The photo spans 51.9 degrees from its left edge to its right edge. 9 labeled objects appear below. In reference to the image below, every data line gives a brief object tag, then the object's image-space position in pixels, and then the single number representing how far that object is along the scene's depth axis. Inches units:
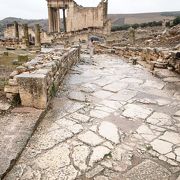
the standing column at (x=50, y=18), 1007.2
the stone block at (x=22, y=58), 286.6
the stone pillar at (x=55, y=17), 1032.1
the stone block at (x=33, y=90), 115.5
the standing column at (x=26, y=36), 622.0
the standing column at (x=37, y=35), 652.0
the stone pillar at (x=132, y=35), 665.4
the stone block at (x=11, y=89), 119.6
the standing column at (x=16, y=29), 962.8
